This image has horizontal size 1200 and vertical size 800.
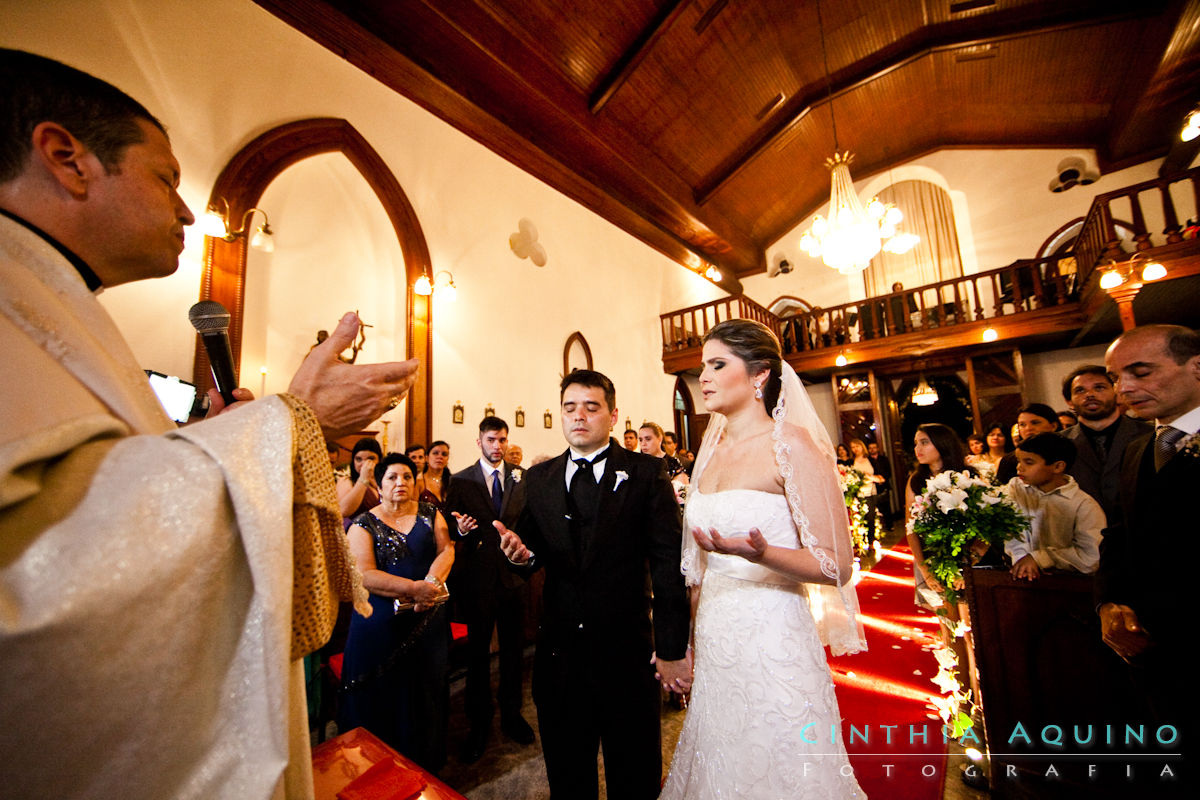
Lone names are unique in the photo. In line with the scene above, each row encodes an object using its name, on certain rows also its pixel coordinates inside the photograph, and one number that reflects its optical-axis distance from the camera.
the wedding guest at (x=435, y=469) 5.08
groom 1.95
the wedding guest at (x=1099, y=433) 3.34
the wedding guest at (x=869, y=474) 7.80
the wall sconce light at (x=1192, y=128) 6.78
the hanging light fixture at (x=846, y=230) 6.51
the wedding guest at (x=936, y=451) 3.79
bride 1.57
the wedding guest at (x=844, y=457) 10.43
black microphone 1.13
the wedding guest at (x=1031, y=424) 3.55
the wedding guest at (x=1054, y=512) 2.57
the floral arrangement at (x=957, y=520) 2.46
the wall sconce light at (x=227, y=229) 4.09
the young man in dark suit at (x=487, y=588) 3.03
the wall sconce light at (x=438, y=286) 5.99
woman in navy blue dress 2.47
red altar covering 1.20
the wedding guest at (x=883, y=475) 10.16
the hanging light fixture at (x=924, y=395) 10.73
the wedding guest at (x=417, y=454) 5.25
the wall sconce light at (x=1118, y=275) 5.91
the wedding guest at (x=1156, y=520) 1.63
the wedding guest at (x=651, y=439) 5.63
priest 0.53
